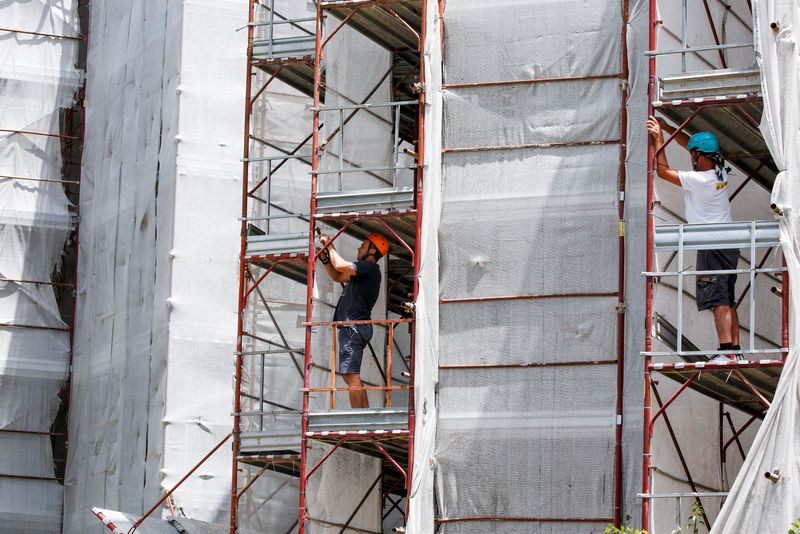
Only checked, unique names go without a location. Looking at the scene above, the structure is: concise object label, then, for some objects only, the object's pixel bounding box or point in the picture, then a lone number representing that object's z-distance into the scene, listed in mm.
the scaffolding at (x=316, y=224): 26688
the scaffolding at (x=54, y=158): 34062
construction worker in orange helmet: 26875
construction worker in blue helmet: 24484
